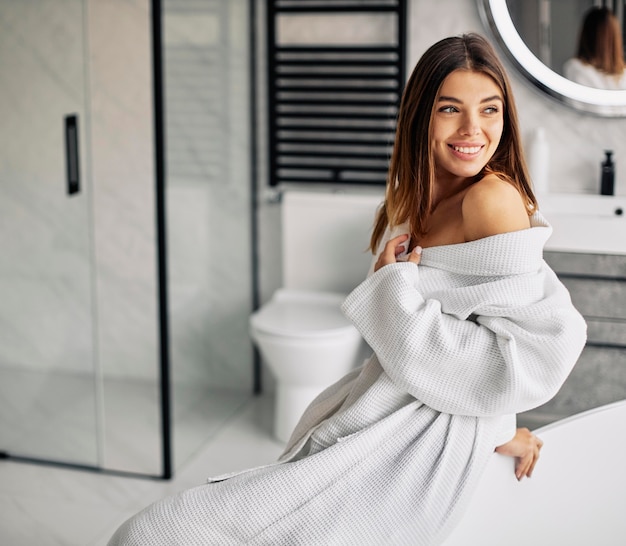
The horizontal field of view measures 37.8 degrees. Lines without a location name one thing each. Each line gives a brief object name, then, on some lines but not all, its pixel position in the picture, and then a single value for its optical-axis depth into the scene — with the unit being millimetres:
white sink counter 3195
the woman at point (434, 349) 1640
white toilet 3338
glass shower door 2945
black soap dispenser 3449
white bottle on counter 3506
